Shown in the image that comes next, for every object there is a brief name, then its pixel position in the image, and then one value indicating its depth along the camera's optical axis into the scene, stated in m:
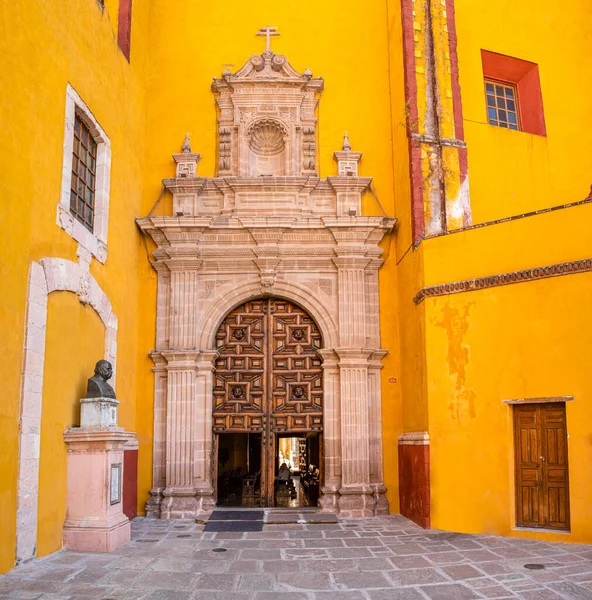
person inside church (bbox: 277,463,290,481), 11.96
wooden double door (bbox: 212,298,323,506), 10.35
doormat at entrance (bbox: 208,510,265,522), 9.39
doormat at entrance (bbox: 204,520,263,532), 8.76
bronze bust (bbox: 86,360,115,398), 7.72
